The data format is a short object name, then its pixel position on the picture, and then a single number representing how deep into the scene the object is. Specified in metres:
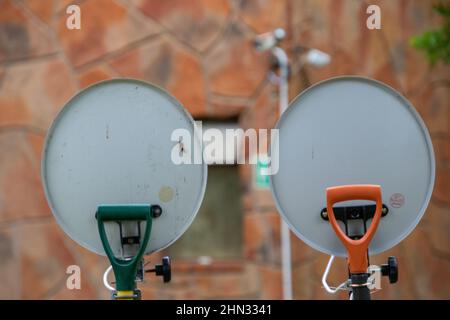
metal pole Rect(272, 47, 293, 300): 16.22
